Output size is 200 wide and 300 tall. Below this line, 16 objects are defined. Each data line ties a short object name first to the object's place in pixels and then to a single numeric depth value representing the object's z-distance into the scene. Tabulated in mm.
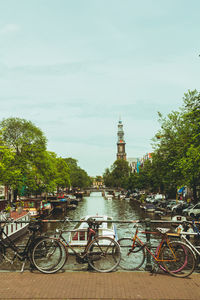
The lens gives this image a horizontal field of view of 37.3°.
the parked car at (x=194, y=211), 31031
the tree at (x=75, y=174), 110062
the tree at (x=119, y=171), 155000
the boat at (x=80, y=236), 12799
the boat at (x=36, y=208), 38000
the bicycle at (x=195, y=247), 7102
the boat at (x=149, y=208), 46200
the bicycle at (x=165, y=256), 6812
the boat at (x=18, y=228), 20891
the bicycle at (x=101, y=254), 7043
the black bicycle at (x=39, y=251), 7004
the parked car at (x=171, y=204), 42844
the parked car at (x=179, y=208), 38781
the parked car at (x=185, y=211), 34262
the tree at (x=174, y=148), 33000
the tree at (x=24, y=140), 45250
